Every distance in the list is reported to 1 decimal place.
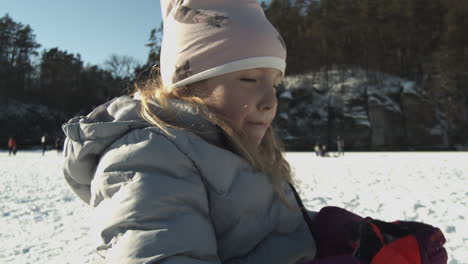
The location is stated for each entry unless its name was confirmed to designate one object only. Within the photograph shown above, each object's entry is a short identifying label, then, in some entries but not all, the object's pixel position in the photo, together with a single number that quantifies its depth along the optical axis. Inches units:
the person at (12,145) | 932.2
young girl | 33.4
